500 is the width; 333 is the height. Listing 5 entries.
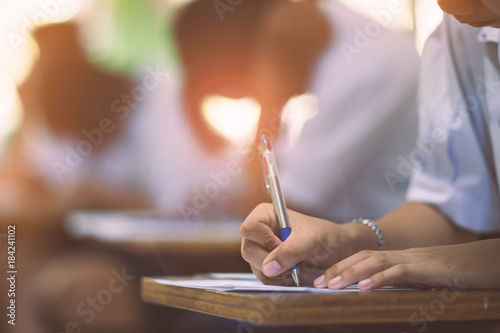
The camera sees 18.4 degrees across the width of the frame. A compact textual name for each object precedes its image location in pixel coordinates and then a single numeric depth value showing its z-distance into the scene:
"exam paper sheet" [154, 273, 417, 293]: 1.20
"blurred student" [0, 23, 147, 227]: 3.76
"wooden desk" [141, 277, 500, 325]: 1.13
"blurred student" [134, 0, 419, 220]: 2.38
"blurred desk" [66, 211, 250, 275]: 2.39
